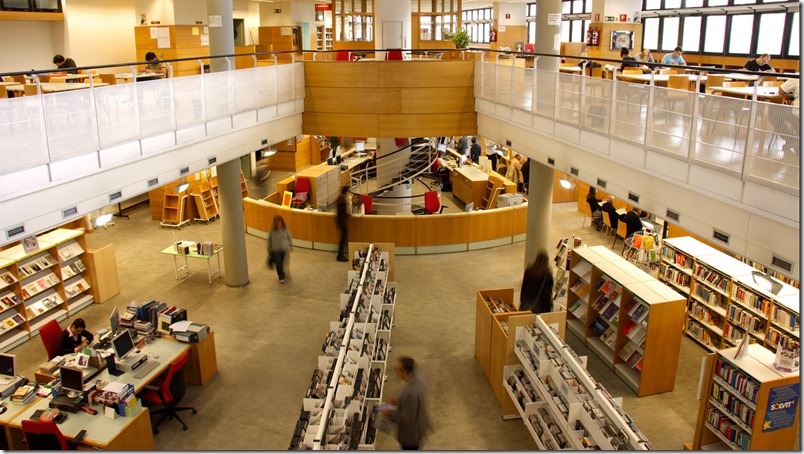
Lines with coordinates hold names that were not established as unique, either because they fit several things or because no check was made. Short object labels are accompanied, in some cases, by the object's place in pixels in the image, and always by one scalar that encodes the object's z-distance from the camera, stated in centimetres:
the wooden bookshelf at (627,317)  936
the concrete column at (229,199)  1232
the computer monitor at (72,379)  794
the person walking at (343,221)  1484
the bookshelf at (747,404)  758
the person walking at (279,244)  1351
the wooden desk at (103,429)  731
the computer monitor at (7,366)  840
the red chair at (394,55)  1560
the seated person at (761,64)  1178
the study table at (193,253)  1379
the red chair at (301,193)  1764
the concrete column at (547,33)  1162
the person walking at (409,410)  714
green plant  2008
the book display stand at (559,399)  662
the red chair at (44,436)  712
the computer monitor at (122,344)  866
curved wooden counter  1580
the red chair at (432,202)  1750
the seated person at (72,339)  955
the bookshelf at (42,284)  1116
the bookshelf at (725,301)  949
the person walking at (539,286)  1053
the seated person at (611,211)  1616
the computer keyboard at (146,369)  851
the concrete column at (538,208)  1278
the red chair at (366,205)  1683
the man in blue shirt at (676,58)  1378
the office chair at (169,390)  860
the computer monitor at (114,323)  945
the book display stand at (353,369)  665
